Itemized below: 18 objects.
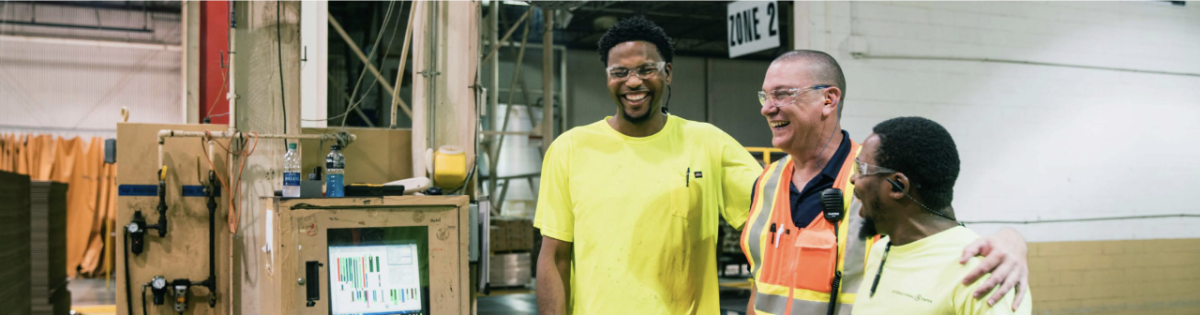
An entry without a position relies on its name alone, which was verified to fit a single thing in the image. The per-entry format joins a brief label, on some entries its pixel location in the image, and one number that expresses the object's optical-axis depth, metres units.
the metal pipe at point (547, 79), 10.16
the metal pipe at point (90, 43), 13.74
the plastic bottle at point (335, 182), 3.56
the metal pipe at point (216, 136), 4.27
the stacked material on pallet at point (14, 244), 3.62
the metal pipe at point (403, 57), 4.55
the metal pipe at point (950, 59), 6.25
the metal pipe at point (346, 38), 7.32
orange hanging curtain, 11.38
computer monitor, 3.55
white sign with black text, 6.14
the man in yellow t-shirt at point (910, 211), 1.56
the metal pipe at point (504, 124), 10.65
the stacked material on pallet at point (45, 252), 5.24
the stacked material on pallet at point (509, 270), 9.06
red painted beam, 6.89
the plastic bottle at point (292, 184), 3.57
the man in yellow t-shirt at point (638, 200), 2.14
